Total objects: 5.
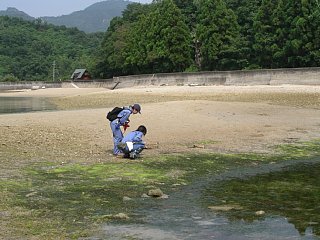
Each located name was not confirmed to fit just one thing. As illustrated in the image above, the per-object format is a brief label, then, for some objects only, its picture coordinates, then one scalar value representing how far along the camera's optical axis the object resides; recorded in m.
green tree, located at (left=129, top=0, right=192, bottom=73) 65.62
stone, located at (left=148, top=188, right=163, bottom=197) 8.12
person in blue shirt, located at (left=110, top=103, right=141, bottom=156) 12.05
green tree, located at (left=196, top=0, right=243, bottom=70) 58.91
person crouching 11.62
